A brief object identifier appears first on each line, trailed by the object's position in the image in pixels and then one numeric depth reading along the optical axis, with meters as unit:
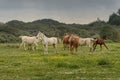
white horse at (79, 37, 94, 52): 48.58
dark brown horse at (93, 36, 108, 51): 49.43
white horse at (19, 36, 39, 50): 51.11
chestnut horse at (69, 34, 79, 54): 43.84
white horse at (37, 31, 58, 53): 47.25
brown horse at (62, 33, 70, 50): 50.59
